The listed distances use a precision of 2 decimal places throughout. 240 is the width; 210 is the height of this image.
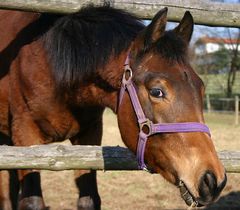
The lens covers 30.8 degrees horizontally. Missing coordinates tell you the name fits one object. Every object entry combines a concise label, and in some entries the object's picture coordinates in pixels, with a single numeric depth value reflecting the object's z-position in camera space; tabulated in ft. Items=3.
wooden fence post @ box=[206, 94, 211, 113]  74.50
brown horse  6.75
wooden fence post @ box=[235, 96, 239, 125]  55.01
